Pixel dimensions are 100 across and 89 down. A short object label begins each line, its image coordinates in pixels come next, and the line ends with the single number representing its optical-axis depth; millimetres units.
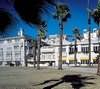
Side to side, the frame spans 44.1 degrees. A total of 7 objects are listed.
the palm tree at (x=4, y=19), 3606
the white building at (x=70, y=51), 36226
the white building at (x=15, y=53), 42753
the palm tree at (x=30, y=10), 3657
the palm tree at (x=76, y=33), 38521
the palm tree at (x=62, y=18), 20598
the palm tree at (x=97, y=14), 14191
